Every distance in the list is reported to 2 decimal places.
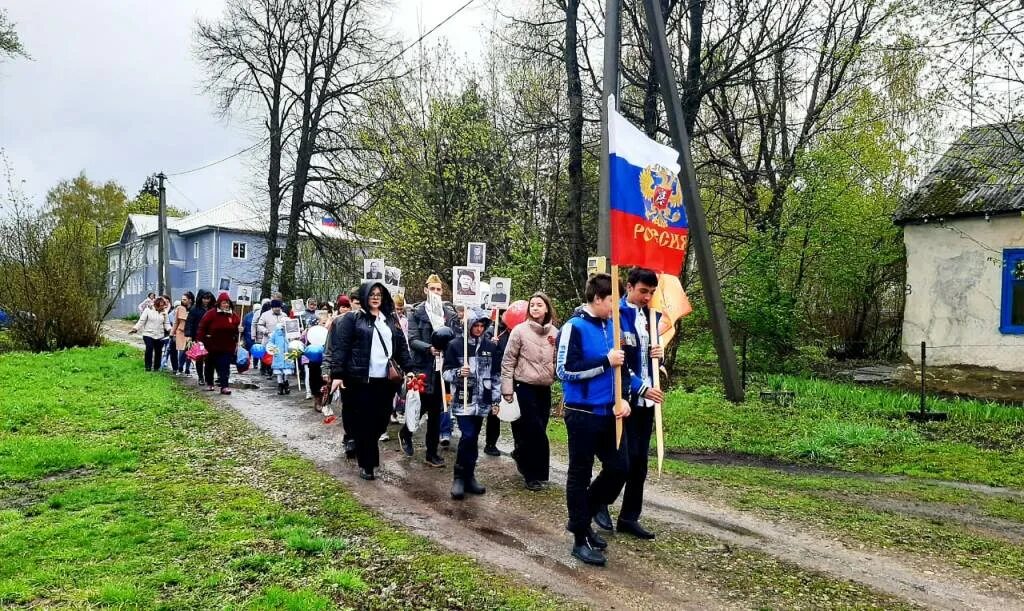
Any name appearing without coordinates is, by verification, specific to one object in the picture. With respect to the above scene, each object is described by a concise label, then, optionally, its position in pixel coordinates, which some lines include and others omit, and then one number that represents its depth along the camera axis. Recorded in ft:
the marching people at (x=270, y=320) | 48.67
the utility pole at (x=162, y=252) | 103.59
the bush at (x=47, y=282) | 64.54
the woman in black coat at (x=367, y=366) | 23.68
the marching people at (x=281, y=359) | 47.06
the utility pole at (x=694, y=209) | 33.71
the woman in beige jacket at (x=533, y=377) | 22.29
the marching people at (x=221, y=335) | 43.47
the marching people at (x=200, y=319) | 46.62
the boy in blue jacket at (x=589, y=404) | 15.89
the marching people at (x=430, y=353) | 26.35
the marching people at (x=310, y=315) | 51.22
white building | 49.52
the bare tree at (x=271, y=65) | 84.38
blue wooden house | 159.33
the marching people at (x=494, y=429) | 26.40
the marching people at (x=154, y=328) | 54.95
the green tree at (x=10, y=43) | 65.98
